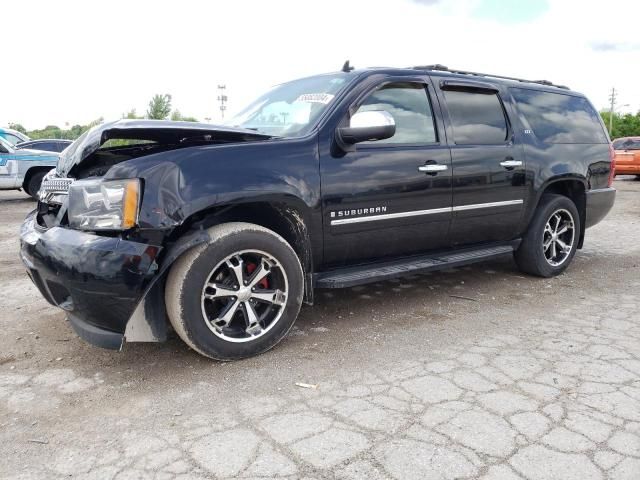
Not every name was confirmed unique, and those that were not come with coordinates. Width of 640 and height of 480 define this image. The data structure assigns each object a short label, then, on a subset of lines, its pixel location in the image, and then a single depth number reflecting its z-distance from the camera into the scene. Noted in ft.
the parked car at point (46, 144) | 51.73
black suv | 9.07
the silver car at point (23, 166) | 38.68
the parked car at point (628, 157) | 56.44
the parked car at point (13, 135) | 55.67
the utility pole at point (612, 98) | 228.65
